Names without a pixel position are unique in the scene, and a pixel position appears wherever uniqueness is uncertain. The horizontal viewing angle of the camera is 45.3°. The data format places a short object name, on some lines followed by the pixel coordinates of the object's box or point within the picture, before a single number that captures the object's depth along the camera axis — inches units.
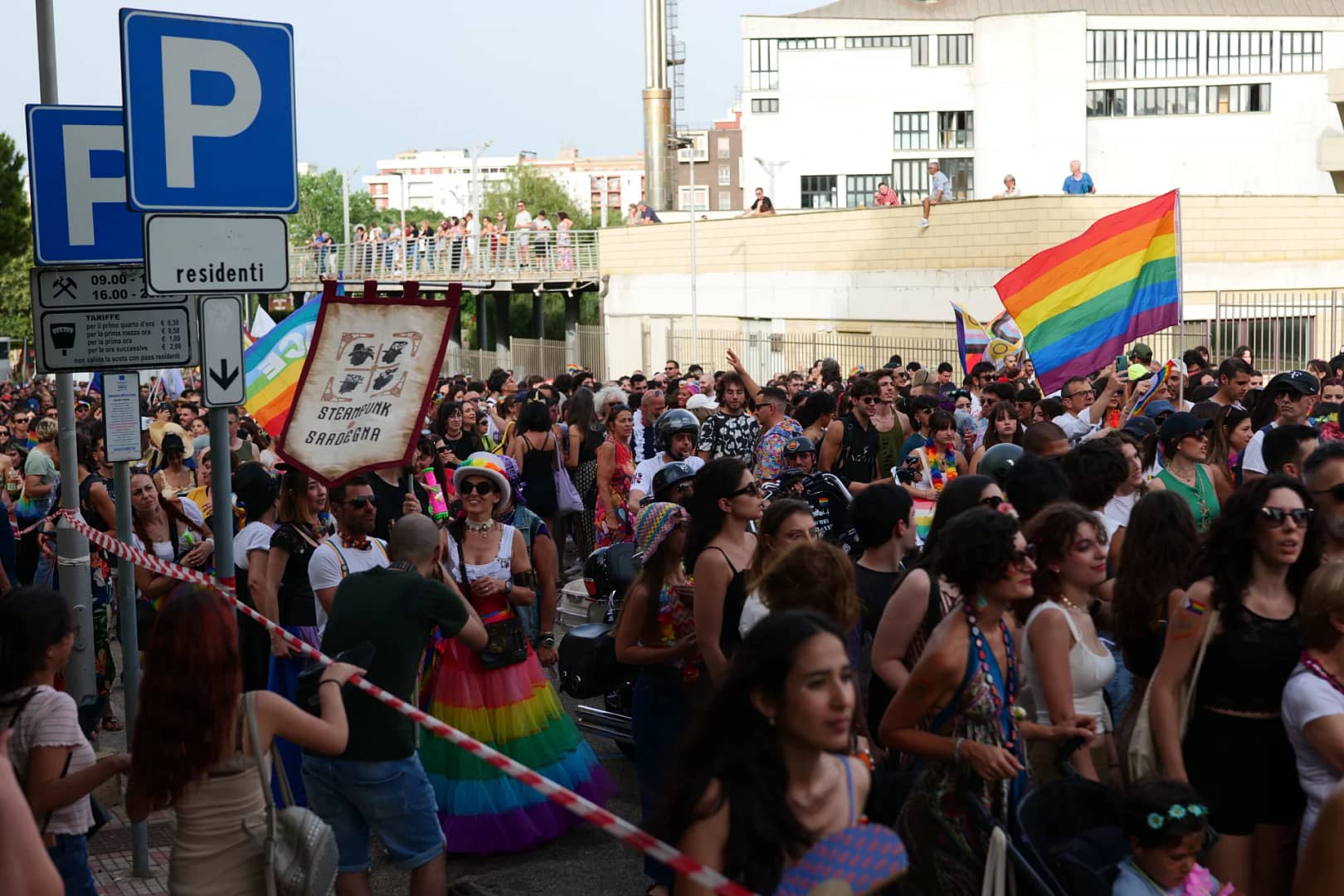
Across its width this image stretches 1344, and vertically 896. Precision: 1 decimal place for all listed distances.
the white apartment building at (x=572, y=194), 4841.0
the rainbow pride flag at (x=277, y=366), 489.1
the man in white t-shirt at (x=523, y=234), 2020.7
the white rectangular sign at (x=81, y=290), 279.1
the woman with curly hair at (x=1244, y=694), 190.5
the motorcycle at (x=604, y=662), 295.7
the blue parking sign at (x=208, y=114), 213.9
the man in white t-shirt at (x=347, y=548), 263.9
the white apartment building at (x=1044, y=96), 2388.0
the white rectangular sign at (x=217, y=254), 217.6
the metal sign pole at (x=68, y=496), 282.7
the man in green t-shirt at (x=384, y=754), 213.3
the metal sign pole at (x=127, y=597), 276.2
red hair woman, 164.7
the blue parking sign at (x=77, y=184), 272.5
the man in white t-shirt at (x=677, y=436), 402.0
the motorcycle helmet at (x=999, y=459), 310.7
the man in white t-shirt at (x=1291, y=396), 386.9
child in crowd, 160.2
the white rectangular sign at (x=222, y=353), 222.8
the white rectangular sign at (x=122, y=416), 280.8
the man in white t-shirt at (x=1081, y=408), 457.4
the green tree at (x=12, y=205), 1850.4
